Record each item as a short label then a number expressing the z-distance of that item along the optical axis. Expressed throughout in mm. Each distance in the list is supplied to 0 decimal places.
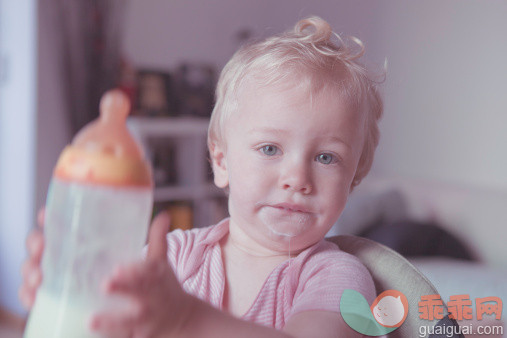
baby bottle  396
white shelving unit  2861
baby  605
